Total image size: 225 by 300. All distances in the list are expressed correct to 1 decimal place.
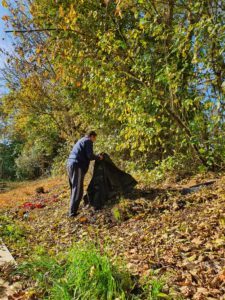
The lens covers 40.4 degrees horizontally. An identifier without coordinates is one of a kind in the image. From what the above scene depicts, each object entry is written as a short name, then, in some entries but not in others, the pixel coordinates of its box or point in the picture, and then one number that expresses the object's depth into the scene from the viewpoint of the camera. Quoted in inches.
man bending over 247.3
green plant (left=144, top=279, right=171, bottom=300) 103.0
